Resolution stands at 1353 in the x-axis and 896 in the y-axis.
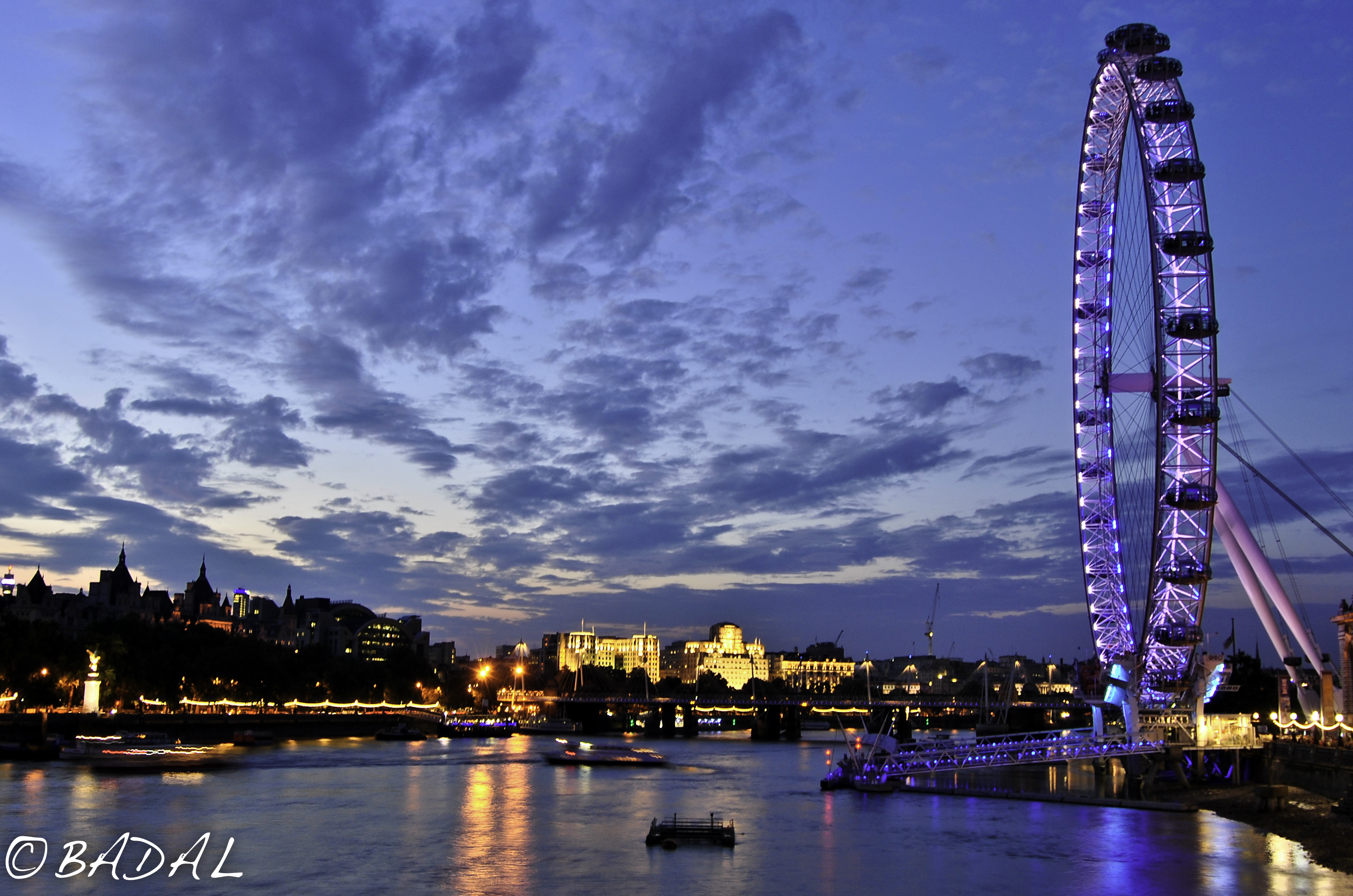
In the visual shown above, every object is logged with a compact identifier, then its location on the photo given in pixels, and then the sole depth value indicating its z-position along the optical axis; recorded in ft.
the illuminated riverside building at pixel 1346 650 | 260.21
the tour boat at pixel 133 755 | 328.29
